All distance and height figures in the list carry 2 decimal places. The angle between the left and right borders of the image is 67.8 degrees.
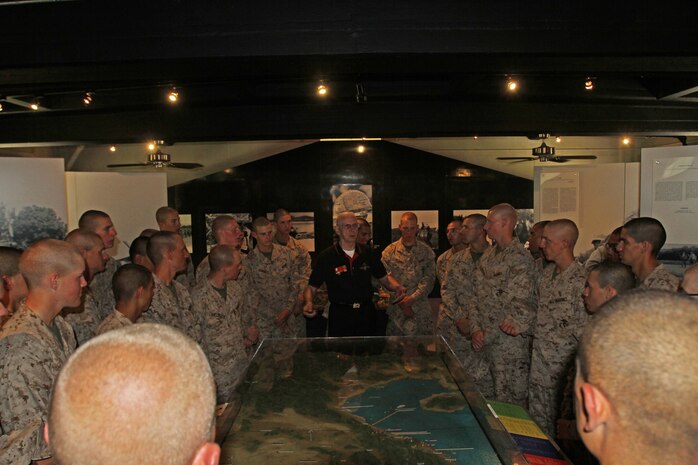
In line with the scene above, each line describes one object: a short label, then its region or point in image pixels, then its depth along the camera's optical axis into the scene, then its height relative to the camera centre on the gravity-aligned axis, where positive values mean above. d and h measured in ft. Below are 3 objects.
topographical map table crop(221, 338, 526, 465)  7.38 -3.51
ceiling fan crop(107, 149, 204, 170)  25.93 +2.34
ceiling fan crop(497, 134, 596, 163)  25.68 +2.37
